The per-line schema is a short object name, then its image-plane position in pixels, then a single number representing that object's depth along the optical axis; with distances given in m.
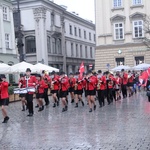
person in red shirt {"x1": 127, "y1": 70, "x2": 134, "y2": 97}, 21.39
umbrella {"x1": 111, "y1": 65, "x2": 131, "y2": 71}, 31.05
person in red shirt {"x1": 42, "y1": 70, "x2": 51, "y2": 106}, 17.09
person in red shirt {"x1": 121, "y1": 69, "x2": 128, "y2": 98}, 20.06
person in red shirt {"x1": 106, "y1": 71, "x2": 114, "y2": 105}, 17.22
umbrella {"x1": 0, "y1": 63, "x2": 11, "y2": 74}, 22.65
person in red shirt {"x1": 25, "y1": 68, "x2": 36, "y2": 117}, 13.35
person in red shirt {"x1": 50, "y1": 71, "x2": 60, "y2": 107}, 16.30
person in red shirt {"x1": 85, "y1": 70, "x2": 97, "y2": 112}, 14.23
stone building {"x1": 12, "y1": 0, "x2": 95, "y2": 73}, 44.06
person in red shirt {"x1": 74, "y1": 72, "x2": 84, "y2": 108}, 16.91
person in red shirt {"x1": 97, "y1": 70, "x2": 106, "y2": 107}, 15.73
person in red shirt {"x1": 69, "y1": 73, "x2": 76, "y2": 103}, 17.79
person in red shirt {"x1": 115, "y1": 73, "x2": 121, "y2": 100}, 18.60
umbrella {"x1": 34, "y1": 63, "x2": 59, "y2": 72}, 25.26
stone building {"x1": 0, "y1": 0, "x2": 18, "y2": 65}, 35.32
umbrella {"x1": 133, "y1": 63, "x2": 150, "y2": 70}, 29.30
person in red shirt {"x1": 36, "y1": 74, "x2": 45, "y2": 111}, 15.79
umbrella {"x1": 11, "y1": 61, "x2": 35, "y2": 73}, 23.30
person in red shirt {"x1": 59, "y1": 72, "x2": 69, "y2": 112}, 14.84
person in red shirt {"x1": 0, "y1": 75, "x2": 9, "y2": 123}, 12.20
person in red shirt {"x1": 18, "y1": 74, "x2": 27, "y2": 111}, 13.96
